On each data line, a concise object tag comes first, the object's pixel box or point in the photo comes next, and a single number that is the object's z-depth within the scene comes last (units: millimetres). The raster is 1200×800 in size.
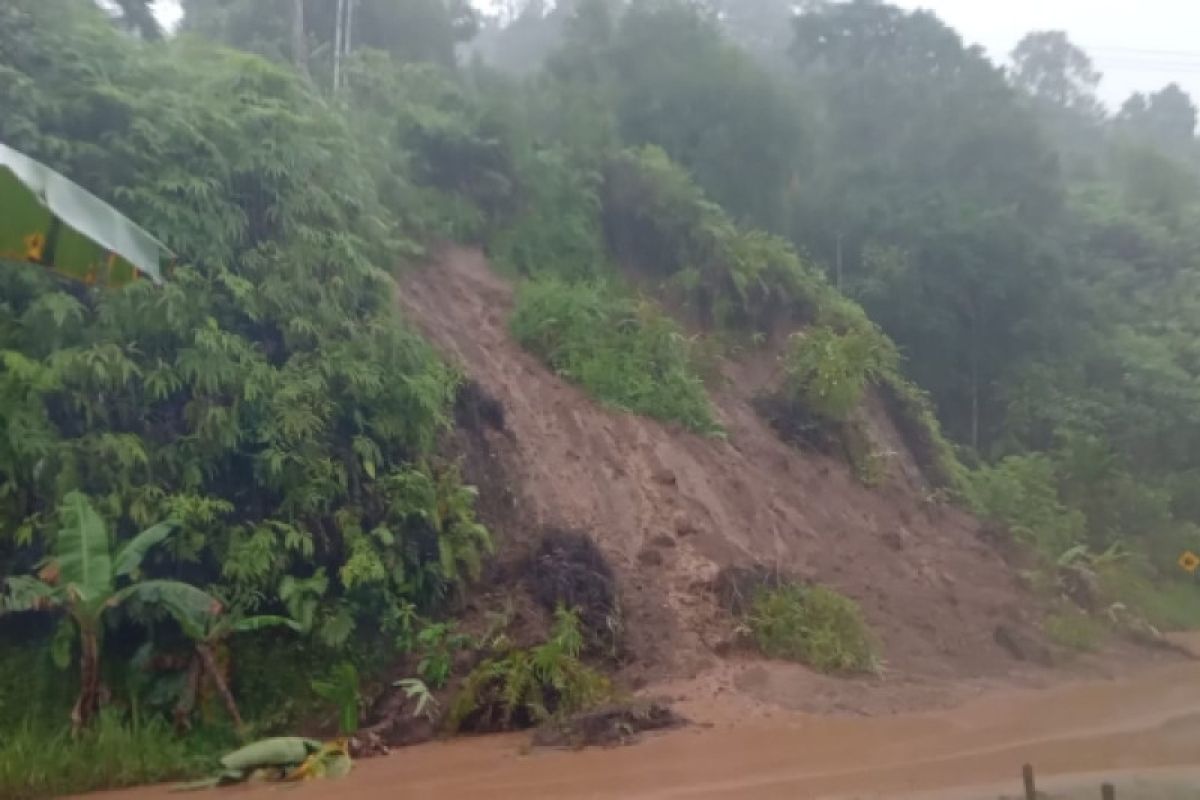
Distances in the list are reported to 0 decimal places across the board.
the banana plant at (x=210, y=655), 10172
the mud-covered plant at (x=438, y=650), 11023
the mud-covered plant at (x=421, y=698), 10555
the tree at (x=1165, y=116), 48469
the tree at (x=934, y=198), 23219
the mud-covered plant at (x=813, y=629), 12469
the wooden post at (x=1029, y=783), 5779
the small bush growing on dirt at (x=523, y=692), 10531
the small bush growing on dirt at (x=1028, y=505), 17562
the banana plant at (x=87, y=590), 9672
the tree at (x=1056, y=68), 52812
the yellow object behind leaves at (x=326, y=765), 9205
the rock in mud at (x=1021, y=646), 13602
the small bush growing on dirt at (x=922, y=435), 18969
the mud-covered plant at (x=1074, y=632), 14203
